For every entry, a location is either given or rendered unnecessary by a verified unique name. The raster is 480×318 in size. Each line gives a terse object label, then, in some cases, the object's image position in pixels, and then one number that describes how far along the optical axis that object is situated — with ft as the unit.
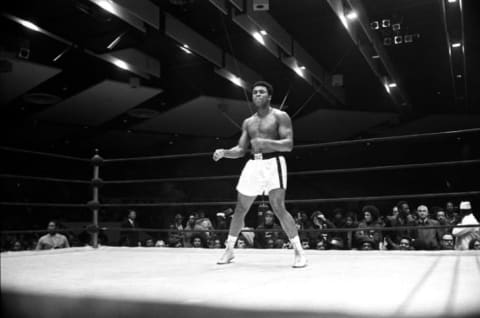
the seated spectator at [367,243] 15.73
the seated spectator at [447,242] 16.35
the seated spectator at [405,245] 16.65
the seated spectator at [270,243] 18.51
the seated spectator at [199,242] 18.92
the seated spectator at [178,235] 22.18
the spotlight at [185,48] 18.75
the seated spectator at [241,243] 18.48
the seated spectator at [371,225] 16.63
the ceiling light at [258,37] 18.25
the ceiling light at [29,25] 16.10
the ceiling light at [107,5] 14.33
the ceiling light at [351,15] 16.81
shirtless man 8.69
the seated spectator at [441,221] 17.60
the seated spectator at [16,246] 22.43
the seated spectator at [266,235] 17.81
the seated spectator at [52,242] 17.97
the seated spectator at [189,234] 20.11
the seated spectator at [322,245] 17.57
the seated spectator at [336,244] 16.96
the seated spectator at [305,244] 18.21
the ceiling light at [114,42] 18.22
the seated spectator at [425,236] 15.58
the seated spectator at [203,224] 21.36
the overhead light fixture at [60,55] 20.00
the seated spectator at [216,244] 20.01
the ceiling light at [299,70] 22.41
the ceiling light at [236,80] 23.57
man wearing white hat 14.73
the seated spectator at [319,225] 17.85
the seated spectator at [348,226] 19.16
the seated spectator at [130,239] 26.20
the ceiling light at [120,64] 20.41
